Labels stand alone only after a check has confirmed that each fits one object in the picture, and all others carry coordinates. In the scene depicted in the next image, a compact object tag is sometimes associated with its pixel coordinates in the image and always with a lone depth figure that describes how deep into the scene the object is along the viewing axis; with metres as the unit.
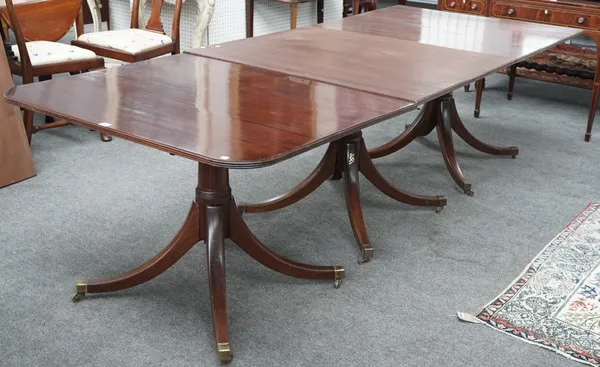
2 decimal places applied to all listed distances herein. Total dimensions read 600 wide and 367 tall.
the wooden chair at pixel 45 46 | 3.45
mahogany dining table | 1.84
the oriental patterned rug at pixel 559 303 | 2.19
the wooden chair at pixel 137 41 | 3.91
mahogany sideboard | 3.79
